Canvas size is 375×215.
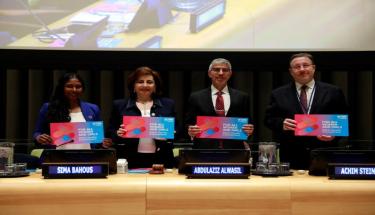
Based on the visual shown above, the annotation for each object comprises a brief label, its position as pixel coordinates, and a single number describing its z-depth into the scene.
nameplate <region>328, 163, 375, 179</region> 1.93
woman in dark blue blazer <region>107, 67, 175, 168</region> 3.08
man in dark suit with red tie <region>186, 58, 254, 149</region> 3.27
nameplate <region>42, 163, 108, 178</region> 1.91
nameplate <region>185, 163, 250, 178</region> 1.92
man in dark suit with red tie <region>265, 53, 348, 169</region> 2.98
